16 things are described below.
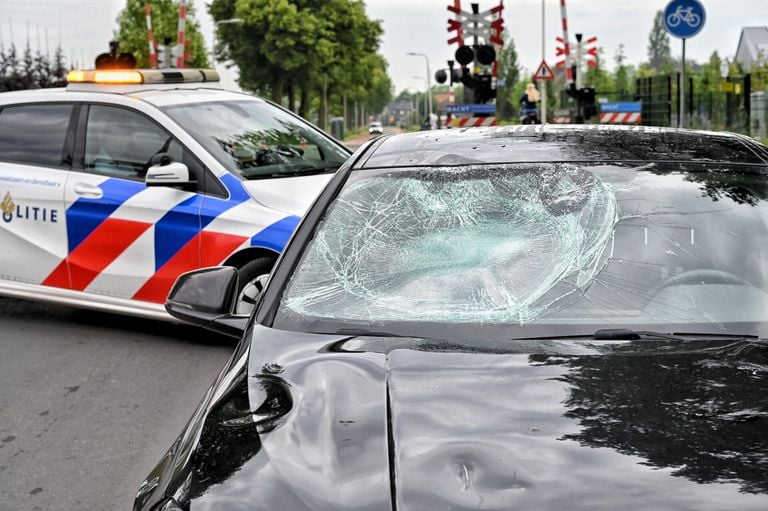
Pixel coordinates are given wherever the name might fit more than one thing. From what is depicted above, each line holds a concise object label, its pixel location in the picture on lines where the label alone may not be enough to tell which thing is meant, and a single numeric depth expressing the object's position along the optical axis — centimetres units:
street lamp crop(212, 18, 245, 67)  5856
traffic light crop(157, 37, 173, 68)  2117
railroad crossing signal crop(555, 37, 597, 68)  3915
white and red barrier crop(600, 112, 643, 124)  2639
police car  718
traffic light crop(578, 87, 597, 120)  3017
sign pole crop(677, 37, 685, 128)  1500
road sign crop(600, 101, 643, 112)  2842
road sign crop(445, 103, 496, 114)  2019
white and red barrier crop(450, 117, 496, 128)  1989
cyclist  2795
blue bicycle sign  1457
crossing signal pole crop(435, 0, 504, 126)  2030
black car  213
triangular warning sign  2978
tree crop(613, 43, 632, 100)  6607
